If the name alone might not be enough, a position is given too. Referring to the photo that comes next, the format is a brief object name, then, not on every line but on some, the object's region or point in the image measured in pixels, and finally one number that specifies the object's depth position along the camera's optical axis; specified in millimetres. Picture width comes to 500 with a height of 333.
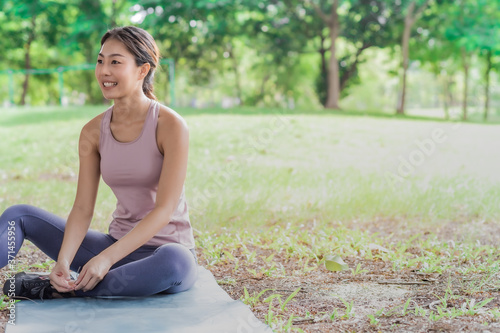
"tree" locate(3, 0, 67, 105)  16594
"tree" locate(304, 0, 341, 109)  14341
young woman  2197
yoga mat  2023
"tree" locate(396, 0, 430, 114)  13983
